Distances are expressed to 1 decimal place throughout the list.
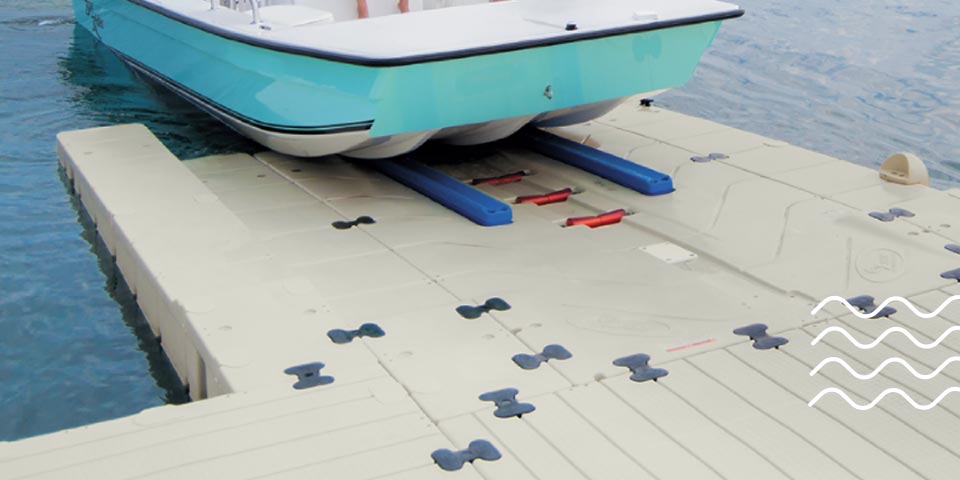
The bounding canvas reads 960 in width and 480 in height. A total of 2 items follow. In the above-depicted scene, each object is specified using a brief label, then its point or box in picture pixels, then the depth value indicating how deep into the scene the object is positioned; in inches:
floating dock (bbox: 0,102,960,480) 92.6
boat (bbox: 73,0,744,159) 147.3
